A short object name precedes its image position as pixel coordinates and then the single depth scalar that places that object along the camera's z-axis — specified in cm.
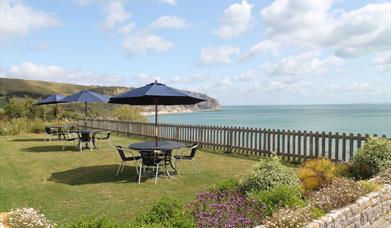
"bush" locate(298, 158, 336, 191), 555
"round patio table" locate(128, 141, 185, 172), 754
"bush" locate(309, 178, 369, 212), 434
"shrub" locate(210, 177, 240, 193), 530
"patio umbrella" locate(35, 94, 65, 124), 1479
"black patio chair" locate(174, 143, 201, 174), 823
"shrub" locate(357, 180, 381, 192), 502
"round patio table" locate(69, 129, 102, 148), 1218
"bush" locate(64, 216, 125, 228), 313
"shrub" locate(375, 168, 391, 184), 555
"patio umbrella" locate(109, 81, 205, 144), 775
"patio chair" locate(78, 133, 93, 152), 1244
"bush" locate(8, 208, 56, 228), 337
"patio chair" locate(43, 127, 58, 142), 1480
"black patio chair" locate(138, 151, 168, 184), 775
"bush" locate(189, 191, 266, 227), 384
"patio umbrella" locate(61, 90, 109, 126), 1214
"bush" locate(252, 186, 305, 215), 423
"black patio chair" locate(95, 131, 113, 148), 1839
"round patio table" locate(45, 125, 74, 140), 1550
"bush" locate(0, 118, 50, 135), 1933
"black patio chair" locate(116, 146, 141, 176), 782
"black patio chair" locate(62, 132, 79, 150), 1682
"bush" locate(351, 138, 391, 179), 636
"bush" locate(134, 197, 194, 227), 368
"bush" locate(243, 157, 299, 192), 501
